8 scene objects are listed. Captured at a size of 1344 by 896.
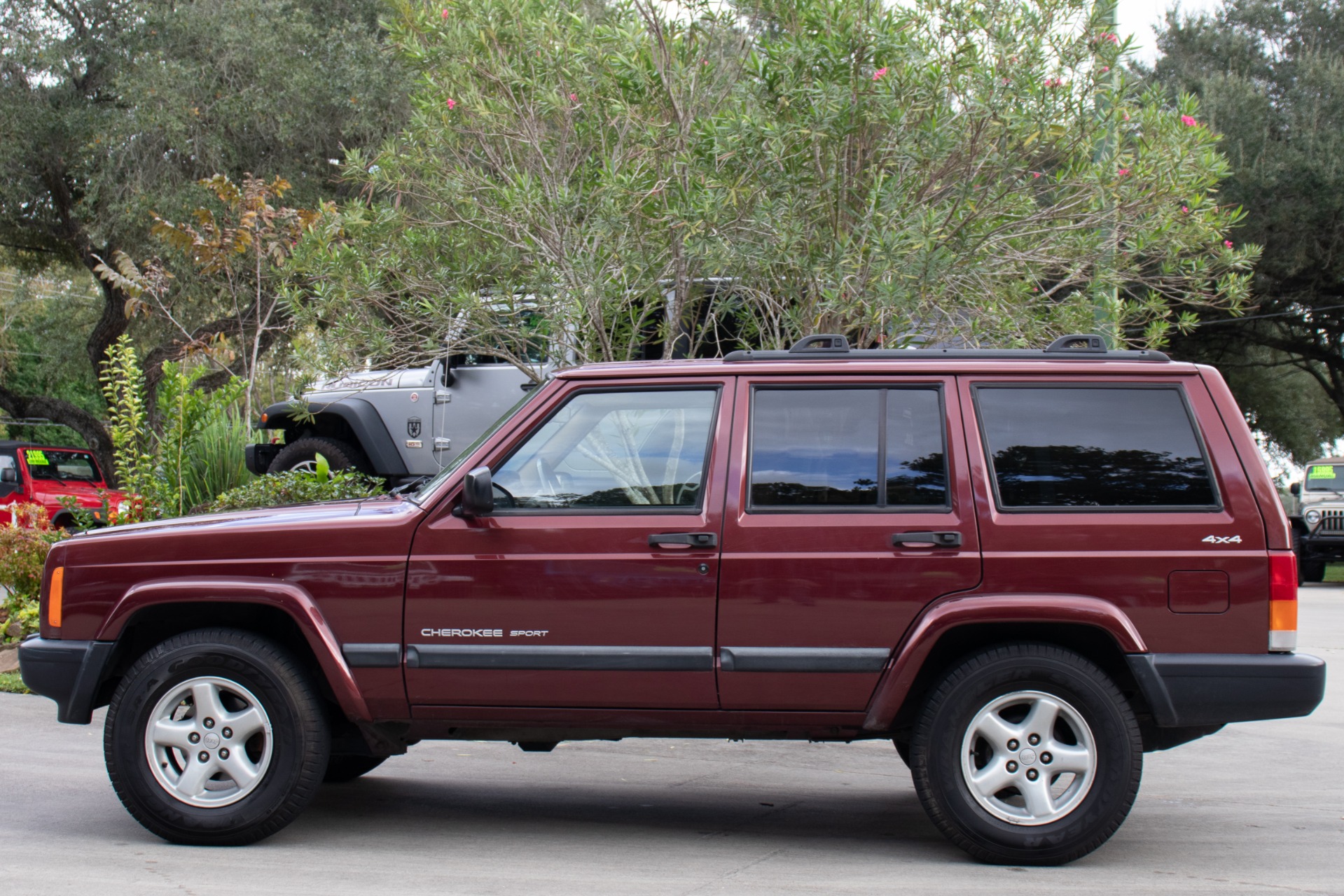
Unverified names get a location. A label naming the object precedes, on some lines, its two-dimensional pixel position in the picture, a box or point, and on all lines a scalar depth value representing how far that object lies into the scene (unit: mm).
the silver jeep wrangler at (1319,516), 20266
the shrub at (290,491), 8805
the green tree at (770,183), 6840
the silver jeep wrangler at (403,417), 10766
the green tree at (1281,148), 22156
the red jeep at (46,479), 19797
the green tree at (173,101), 19000
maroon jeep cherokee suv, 4637
